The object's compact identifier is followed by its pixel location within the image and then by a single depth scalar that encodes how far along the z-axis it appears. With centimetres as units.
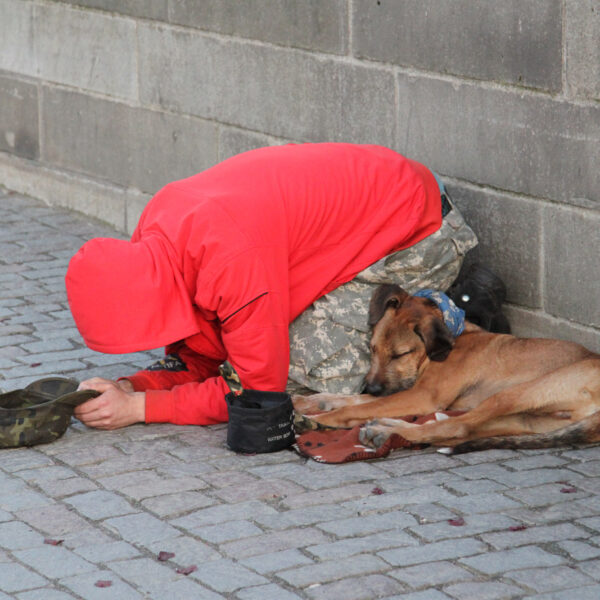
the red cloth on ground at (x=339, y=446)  994
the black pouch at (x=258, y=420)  990
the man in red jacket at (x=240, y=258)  968
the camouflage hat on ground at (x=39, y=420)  1004
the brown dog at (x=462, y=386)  1026
